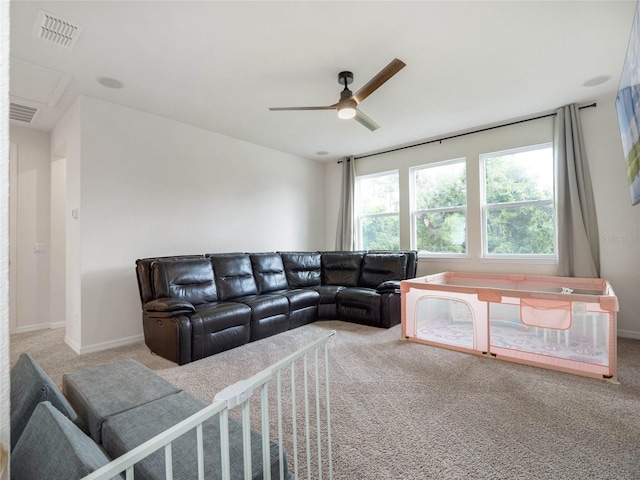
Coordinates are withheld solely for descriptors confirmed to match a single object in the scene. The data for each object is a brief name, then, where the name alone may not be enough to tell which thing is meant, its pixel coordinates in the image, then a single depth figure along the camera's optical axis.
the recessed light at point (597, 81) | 3.00
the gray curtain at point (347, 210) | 5.66
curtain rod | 3.78
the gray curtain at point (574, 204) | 3.49
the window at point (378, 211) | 5.33
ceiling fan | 2.45
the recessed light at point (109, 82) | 2.91
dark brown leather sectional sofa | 2.94
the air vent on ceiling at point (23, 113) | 3.34
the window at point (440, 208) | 4.57
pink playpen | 2.46
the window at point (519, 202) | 3.91
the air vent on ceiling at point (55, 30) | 2.12
